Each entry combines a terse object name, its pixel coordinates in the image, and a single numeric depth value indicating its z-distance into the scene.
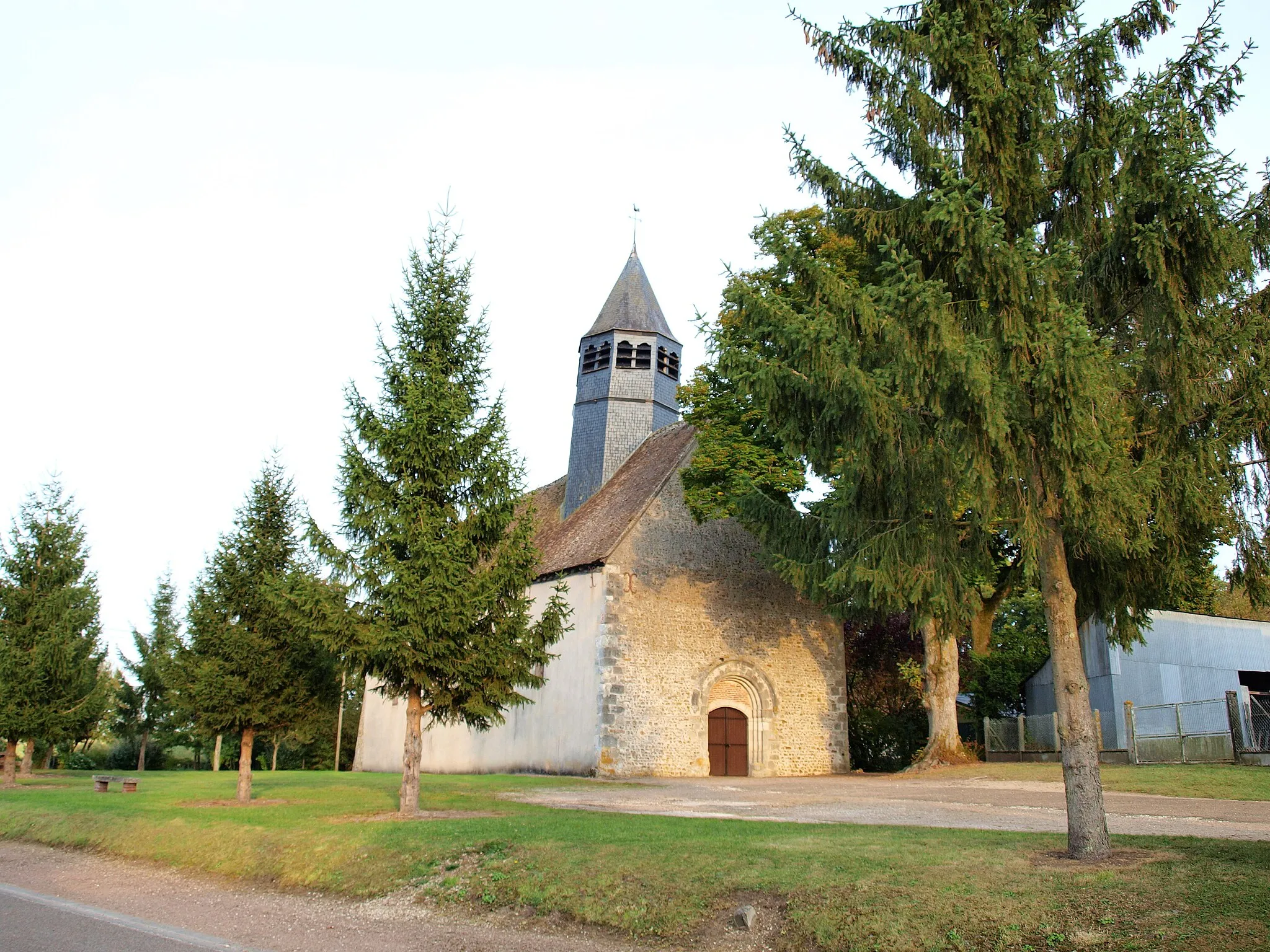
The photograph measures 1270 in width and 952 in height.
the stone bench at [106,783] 17.61
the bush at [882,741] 29.25
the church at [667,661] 22.41
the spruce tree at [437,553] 12.05
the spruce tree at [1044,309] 7.66
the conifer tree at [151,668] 32.94
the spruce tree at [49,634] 19.78
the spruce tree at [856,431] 8.08
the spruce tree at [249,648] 15.04
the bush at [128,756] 40.06
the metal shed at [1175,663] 23.53
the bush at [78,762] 39.75
